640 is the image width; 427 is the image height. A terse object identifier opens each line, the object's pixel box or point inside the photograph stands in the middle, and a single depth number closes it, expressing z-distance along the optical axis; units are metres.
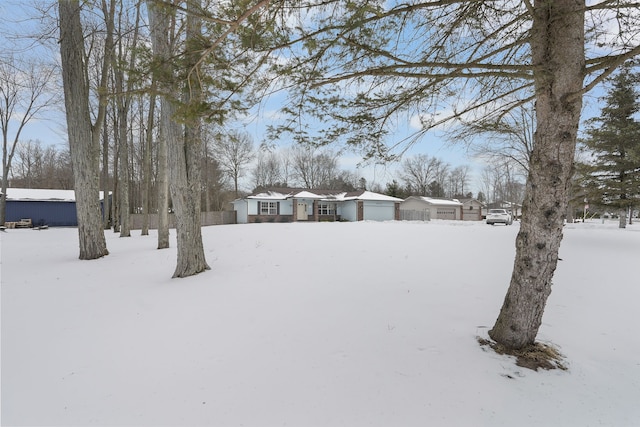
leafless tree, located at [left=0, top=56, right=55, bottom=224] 17.97
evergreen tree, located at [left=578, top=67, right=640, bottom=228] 12.31
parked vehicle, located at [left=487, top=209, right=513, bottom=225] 24.03
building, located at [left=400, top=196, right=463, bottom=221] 34.66
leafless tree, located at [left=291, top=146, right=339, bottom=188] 42.53
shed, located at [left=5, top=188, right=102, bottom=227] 21.83
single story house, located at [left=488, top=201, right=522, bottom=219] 51.20
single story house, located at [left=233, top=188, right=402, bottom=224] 26.16
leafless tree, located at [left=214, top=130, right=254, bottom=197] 30.51
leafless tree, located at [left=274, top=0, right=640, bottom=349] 2.48
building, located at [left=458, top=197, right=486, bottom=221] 36.57
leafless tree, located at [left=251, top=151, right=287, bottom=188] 43.44
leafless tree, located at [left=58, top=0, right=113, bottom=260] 6.83
